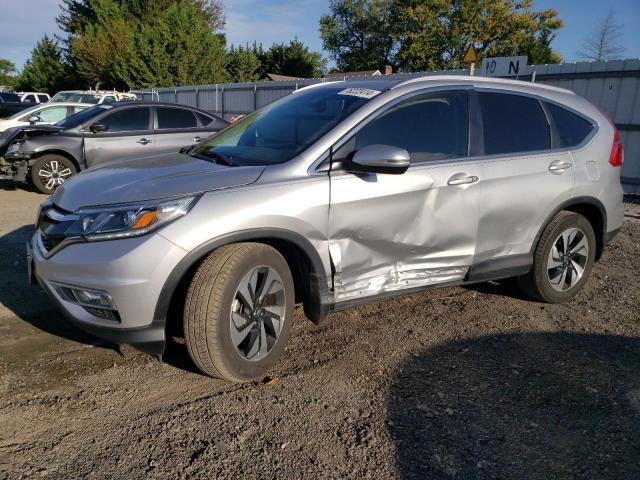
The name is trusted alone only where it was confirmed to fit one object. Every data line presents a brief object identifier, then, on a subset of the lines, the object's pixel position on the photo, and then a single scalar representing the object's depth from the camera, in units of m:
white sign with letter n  10.59
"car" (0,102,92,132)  13.10
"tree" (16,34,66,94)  47.78
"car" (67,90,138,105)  19.46
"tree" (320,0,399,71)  48.00
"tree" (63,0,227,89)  36.72
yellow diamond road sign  9.93
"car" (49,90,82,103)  20.75
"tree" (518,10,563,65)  31.38
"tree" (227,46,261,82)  44.16
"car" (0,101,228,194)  8.84
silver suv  2.84
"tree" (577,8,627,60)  33.72
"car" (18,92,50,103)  27.11
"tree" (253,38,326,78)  51.00
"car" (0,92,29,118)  18.12
